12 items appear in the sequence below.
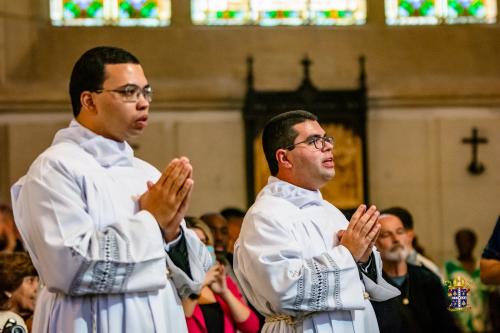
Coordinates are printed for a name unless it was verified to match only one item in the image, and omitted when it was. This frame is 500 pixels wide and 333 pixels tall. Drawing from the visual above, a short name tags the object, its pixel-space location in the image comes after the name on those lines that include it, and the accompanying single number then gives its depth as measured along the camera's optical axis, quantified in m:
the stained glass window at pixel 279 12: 19.10
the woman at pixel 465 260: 14.02
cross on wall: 18.22
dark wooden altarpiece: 18.02
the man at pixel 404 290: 8.70
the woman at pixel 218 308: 9.21
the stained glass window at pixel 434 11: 19.29
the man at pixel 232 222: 12.16
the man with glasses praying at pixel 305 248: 6.85
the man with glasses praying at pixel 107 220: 5.50
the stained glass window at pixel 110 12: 18.84
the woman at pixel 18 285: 8.12
